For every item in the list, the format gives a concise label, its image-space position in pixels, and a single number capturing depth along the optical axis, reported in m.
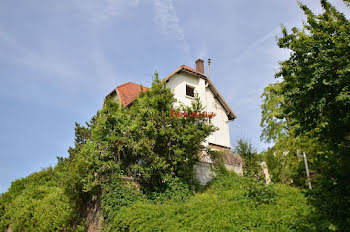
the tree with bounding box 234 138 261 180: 18.05
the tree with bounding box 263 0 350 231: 4.95
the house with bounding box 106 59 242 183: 21.14
